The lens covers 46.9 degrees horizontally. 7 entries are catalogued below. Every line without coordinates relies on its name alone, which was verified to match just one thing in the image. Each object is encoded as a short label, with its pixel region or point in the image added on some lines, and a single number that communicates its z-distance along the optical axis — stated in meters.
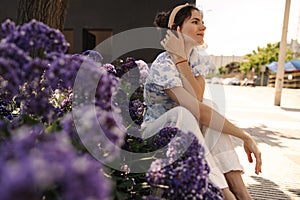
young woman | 1.94
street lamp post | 12.32
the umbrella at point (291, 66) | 41.09
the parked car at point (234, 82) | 59.45
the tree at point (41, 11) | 2.44
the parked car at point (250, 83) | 47.91
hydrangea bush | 0.46
